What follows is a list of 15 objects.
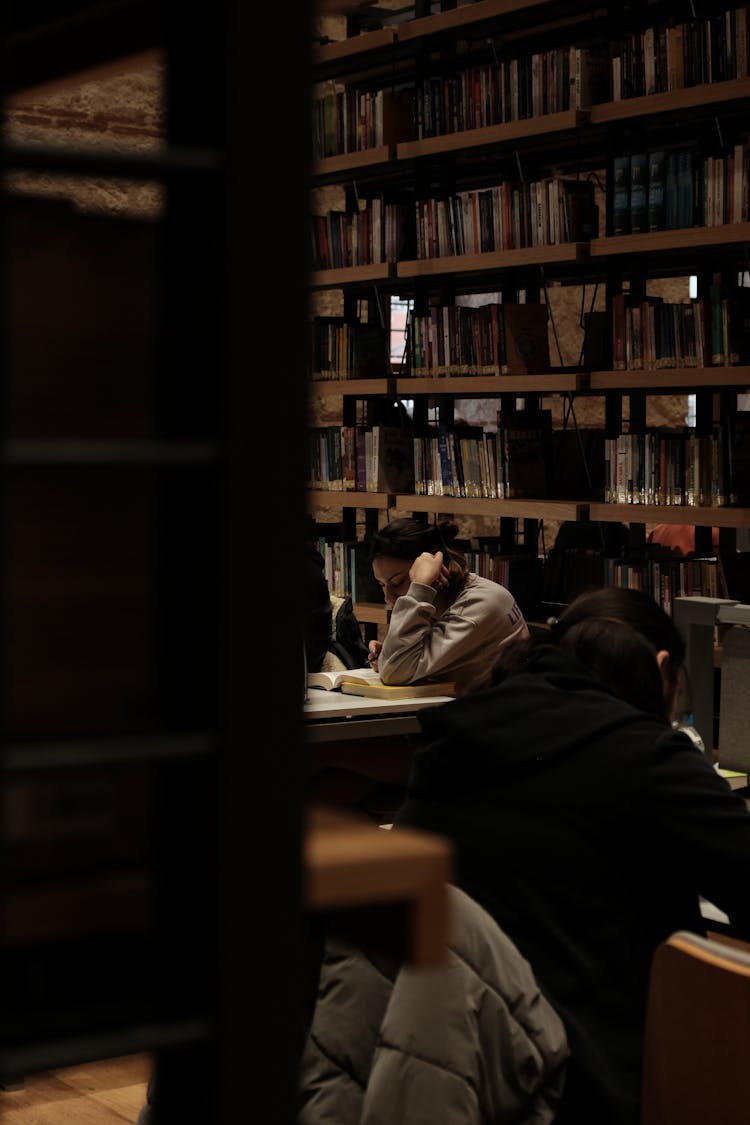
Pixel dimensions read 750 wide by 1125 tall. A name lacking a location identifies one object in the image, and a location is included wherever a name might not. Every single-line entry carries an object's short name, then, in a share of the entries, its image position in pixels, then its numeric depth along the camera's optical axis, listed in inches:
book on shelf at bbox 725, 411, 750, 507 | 200.6
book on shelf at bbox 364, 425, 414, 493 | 250.2
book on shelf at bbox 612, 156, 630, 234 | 212.1
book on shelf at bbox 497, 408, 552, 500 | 230.2
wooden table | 32.3
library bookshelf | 201.6
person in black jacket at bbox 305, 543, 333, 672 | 207.8
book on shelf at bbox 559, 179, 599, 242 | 220.1
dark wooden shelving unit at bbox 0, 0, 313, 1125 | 30.4
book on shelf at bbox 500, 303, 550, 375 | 227.5
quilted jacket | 69.9
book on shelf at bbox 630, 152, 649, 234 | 209.3
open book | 179.2
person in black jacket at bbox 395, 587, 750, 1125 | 82.4
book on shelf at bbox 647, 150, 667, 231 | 207.3
